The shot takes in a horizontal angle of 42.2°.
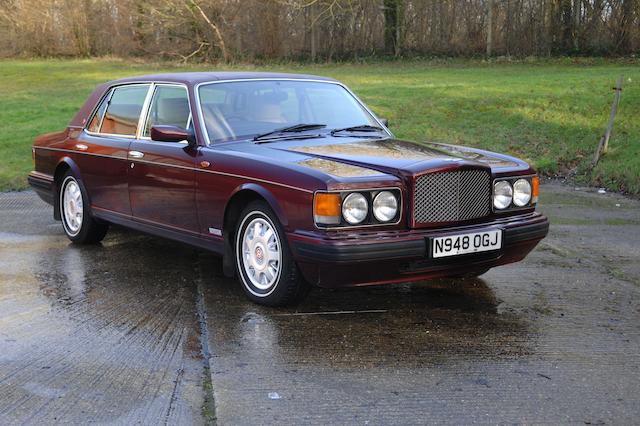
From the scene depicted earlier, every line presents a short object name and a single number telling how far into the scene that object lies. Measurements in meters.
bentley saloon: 4.96
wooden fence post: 12.33
